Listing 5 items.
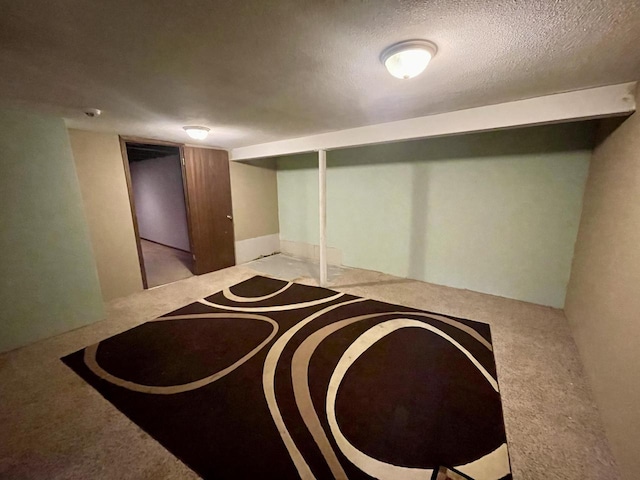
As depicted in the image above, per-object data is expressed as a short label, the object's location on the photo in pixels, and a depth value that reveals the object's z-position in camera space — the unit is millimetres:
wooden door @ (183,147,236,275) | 4223
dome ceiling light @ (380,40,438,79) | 1341
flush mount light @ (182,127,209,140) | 3016
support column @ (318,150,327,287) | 3598
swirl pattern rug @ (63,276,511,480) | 1384
